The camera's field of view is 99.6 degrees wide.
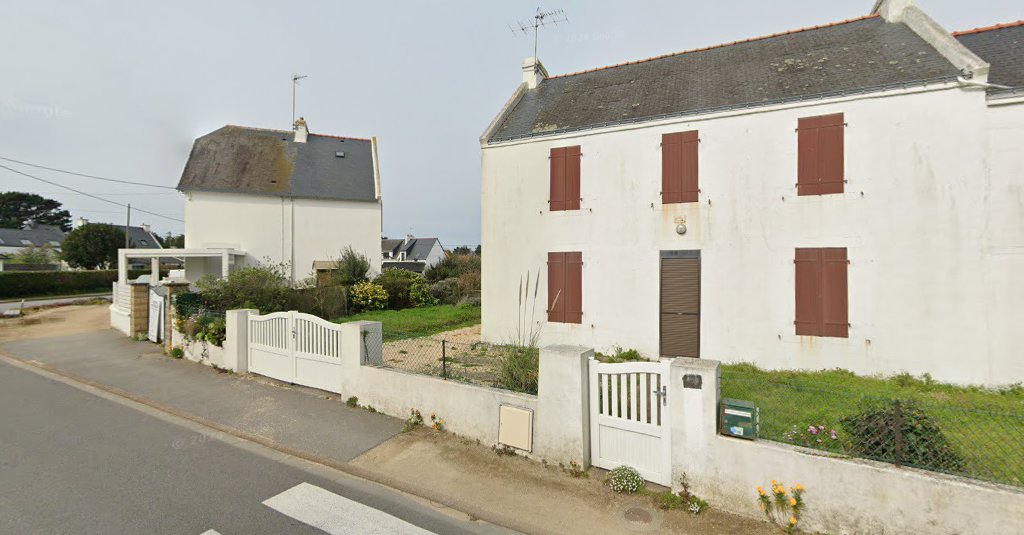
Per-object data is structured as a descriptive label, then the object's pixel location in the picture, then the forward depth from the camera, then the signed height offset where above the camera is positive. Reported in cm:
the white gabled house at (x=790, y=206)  751 +131
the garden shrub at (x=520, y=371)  570 -137
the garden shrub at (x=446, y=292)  2075 -111
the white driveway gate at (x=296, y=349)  729 -146
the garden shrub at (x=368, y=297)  1738 -115
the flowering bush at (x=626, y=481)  432 -213
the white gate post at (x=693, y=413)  399 -135
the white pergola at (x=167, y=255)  1530 +49
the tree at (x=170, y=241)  6448 +412
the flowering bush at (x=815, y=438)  429 -175
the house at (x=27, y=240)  4698 +339
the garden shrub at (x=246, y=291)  1168 -68
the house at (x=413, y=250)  5397 +243
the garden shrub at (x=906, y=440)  350 -145
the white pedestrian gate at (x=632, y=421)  430 -159
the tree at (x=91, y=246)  3938 +197
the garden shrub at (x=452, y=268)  2298 +4
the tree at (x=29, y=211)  5831 +793
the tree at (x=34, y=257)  4131 +105
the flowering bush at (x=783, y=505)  362 -200
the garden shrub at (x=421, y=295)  1931 -118
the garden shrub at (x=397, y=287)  1853 -79
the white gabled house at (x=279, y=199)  1923 +328
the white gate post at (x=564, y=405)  472 -153
